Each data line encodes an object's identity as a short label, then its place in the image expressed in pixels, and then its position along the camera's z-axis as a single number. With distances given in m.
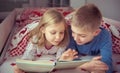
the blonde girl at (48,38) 1.08
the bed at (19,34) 1.24
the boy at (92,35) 1.03
